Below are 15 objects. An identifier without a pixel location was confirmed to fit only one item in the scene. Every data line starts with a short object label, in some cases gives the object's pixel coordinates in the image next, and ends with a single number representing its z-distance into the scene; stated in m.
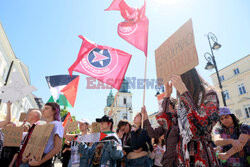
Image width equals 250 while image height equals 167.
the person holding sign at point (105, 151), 3.13
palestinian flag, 6.79
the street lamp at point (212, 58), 10.44
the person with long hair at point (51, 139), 2.44
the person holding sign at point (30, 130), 2.51
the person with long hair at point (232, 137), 2.34
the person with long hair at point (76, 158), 3.30
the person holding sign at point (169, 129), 2.29
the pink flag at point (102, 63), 5.41
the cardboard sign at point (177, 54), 1.90
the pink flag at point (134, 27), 5.17
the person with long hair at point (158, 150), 4.32
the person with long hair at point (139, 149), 3.49
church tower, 57.94
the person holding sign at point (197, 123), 1.65
